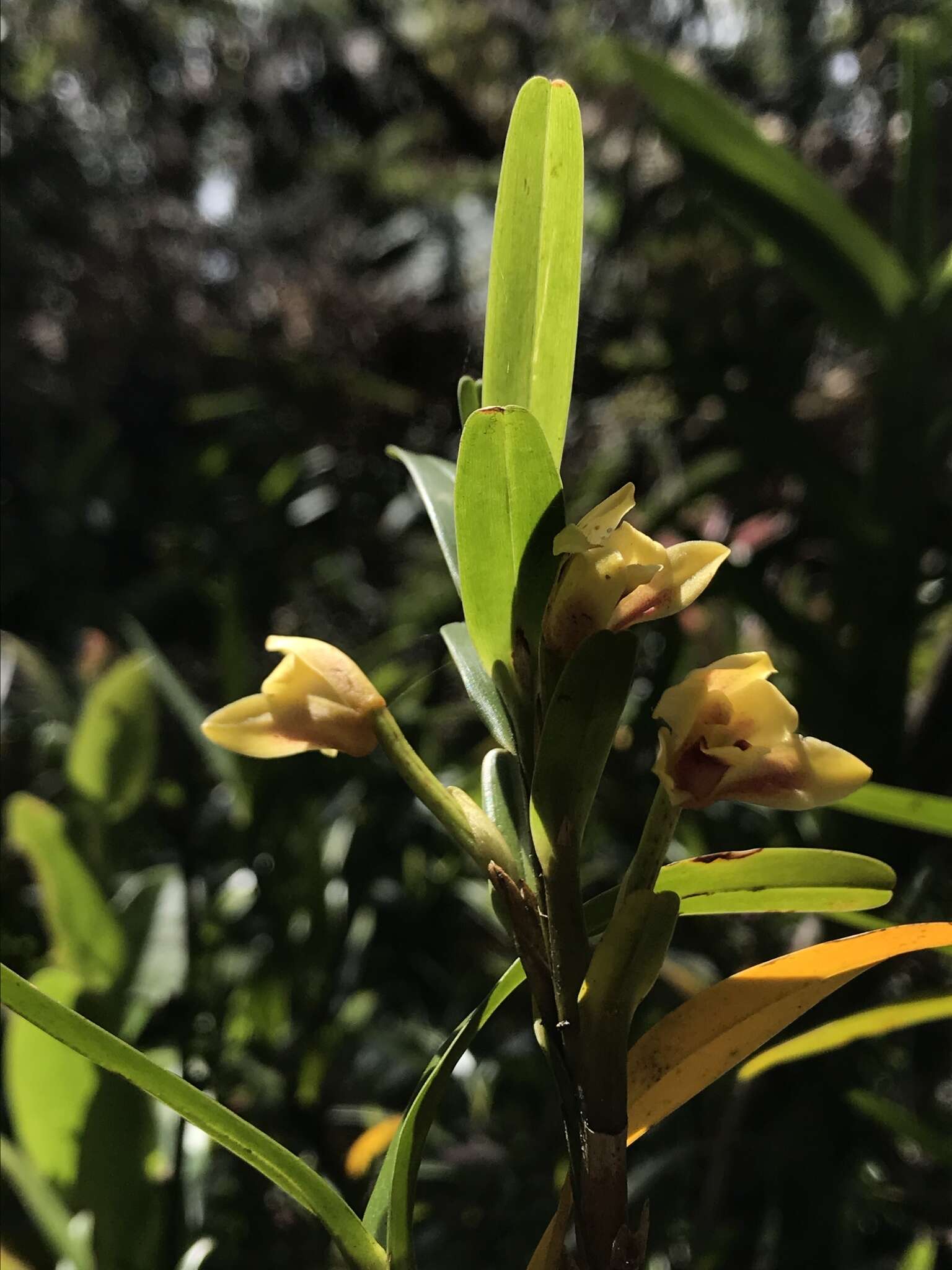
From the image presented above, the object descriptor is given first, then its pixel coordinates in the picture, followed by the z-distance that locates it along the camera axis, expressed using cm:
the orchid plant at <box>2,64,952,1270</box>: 23
